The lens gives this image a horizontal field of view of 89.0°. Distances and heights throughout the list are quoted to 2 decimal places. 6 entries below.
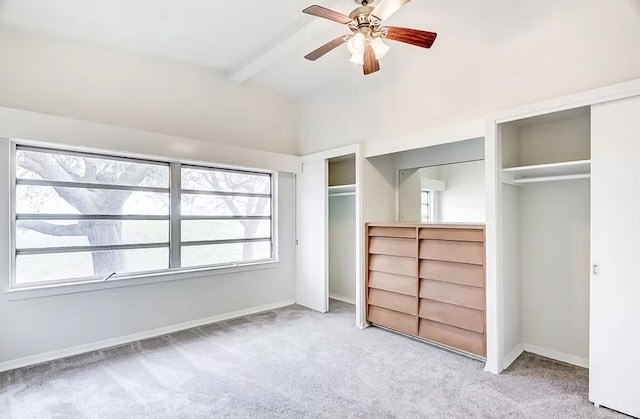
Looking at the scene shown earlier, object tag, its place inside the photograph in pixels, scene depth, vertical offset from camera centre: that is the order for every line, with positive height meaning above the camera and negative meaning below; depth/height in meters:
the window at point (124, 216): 3.04 -0.07
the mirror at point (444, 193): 3.38 +0.19
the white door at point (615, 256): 2.12 -0.31
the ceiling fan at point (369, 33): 2.13 +1.27
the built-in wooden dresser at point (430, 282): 2.95 -0.73
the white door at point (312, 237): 4.48 -0.38
